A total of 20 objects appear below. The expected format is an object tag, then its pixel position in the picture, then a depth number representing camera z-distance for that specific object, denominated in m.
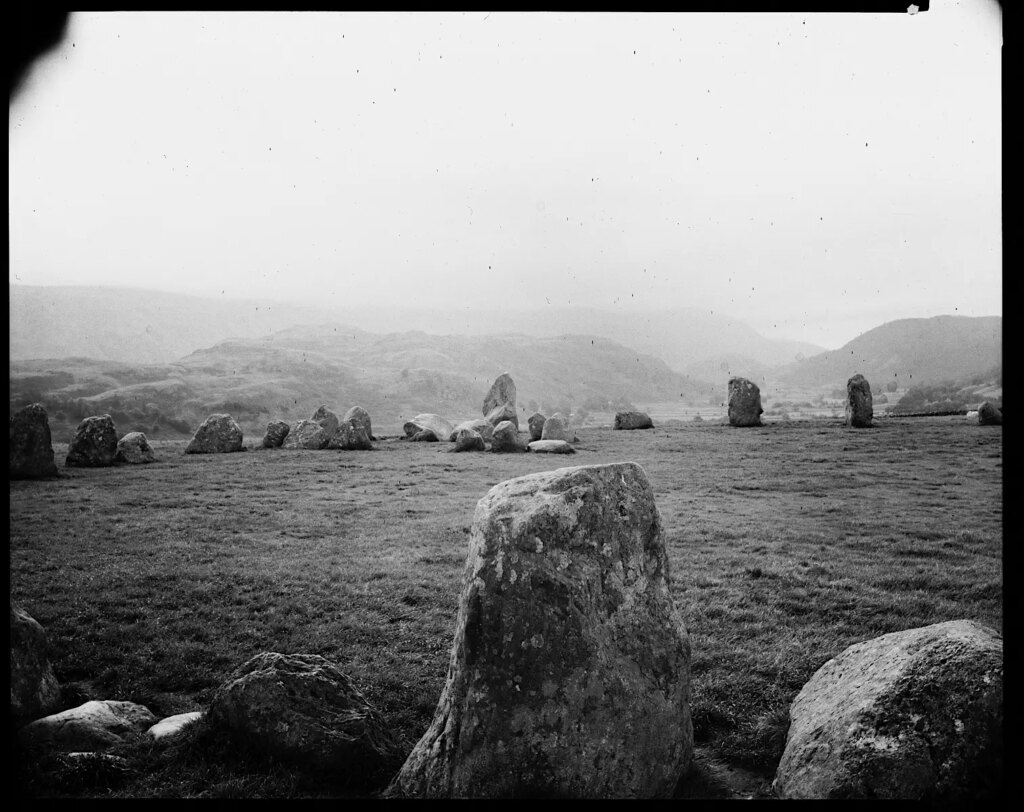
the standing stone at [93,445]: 22.50
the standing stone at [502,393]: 39.44
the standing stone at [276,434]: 29.62
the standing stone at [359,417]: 29.61
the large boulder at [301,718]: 5.04
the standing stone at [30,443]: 19.39
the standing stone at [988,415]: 26.89
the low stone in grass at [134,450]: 23.86
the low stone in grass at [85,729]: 5.23
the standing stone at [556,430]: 29.64
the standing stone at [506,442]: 27.92
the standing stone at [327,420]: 29.52
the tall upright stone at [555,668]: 4.50
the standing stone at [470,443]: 28.30
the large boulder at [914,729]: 4.02
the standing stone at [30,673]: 5.65
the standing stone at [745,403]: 31.41
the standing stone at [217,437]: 26.95
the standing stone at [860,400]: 28.86
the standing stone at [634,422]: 33.31
